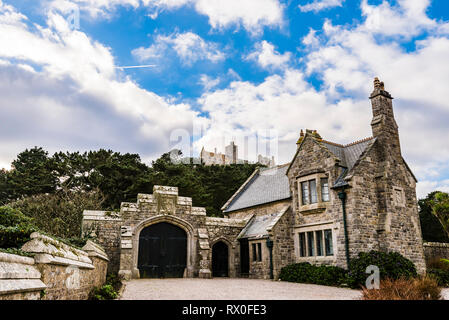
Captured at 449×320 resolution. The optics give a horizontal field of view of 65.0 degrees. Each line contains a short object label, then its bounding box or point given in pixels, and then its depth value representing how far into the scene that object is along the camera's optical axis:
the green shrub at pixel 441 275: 17.14
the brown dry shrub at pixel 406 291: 8.05
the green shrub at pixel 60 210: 19.73
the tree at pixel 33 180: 37.75
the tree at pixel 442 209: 26.25
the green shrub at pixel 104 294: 9.93
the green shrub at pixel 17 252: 5.31
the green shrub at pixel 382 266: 14.76
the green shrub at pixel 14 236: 6.16
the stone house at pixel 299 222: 17.14
